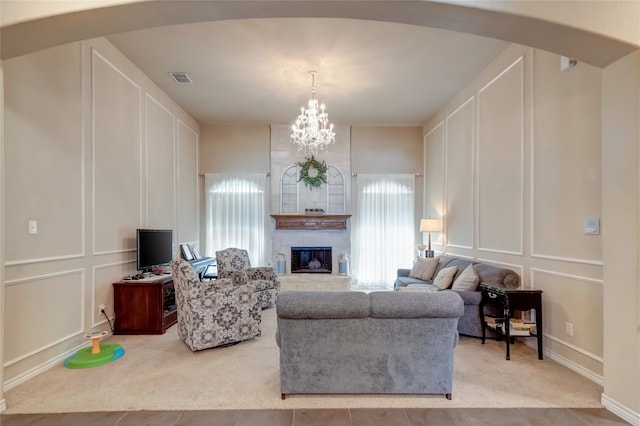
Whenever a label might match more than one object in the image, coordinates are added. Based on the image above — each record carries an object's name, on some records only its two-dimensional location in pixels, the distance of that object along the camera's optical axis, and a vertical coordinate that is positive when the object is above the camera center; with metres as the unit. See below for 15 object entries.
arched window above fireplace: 7.42 +0.41
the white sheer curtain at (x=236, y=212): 7.30 +0.04
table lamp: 6.23 -0.23
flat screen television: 4.38 -0.45
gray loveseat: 2.49 -0.92
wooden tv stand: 4.14 -1.08
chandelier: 4.95 +1.22
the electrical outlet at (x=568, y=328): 3.23 -1.07
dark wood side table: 3.38 -0.88
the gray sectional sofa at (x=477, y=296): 3.86 -0.91
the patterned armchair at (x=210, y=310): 3.59 -1.01
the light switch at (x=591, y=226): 2.95 -0.12
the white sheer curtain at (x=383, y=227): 7.30 -0.29
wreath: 7.27 +0.88
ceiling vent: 4.88 +1.95
